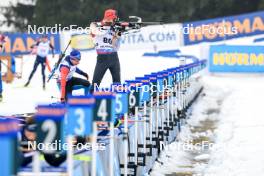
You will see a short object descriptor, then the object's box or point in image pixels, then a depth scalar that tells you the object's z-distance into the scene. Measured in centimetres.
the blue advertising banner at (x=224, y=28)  3738
